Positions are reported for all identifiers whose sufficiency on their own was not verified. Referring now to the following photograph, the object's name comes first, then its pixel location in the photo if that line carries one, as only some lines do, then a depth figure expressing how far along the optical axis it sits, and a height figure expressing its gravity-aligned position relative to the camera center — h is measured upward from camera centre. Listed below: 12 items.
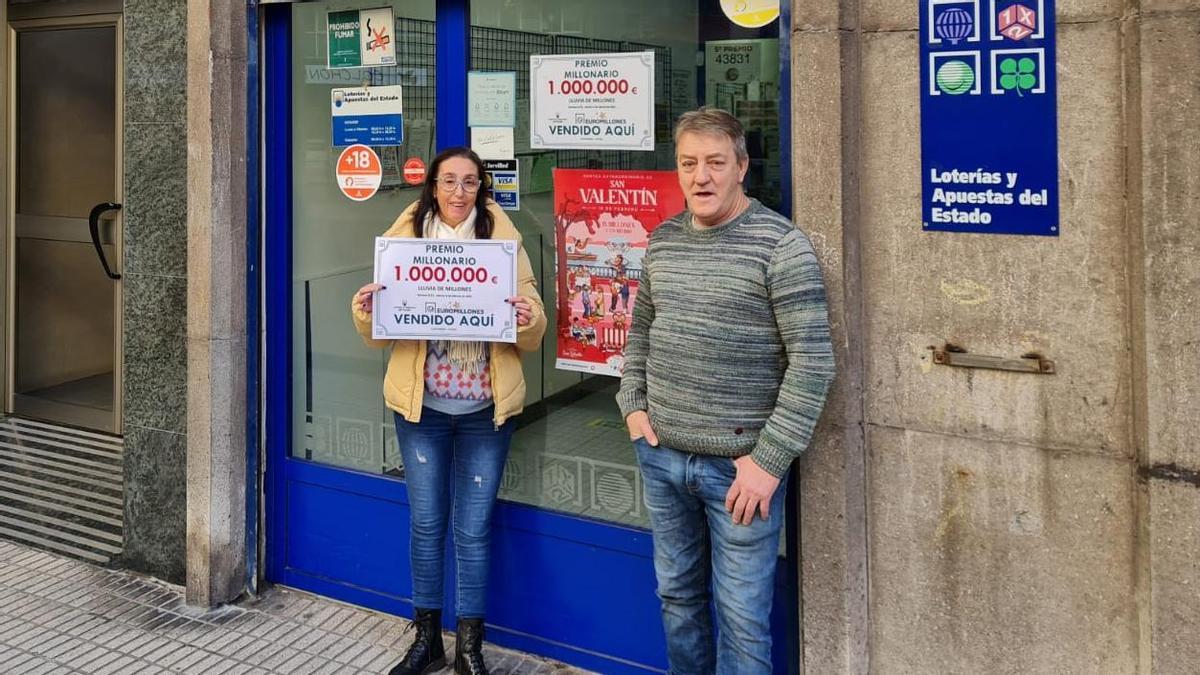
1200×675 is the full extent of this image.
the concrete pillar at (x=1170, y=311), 2.85 +0.07
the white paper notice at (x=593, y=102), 3.97 +0.90
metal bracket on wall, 3.10 -0.07
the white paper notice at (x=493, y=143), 4.34 +0.81
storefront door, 4.10 -0.16
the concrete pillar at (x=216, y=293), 4.76 +0.23
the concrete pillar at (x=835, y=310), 3.32 +0.09
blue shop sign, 3.07 +0.64
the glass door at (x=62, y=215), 8.06 +0.99
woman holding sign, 3.98 -0.26
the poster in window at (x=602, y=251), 3.98 +0.35
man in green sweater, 3.07 -0.09
